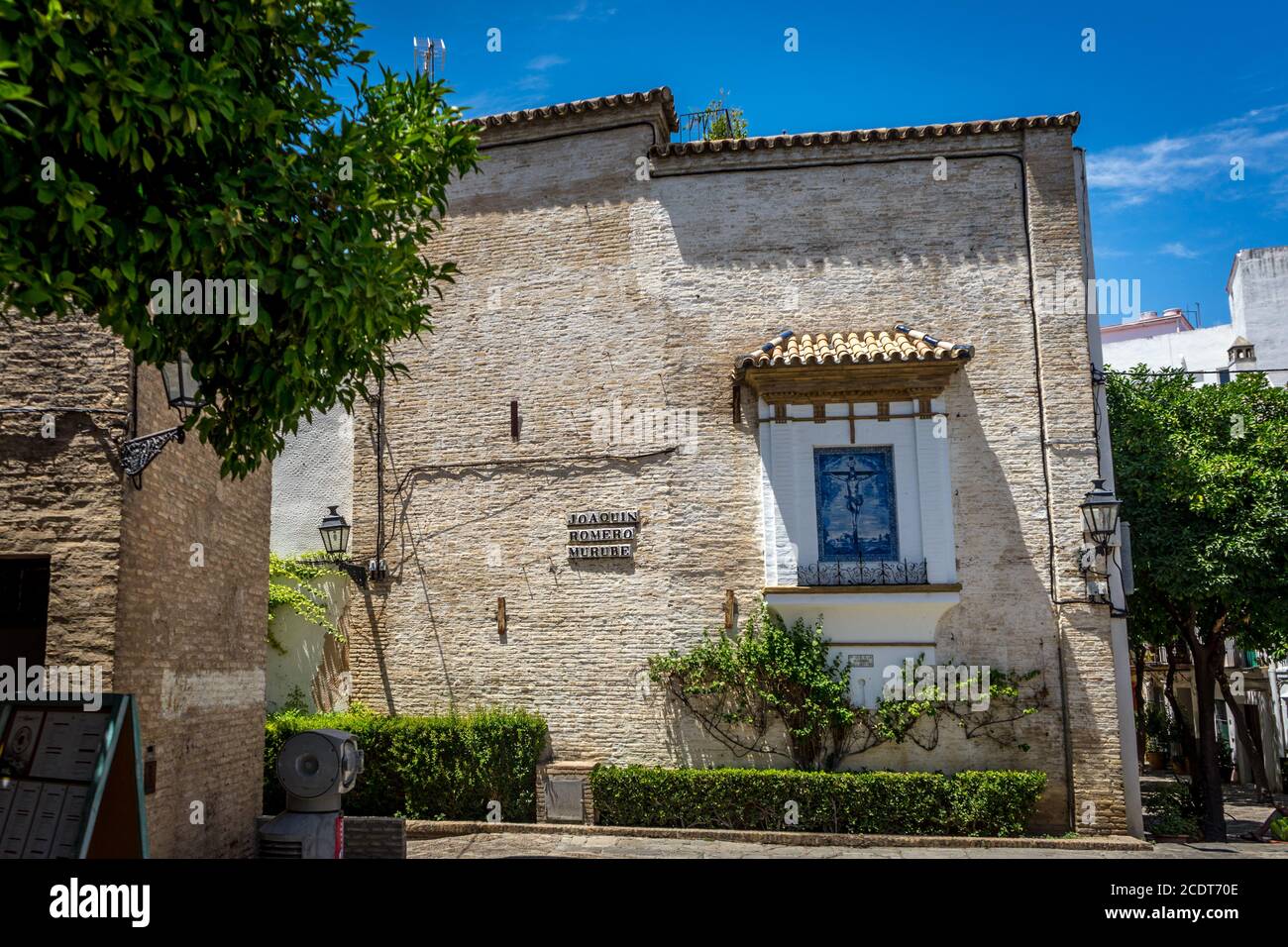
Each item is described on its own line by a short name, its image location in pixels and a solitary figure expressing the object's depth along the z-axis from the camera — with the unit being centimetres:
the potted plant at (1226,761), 2714
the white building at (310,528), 1600
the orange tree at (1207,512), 1622
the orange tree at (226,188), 471
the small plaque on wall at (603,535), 1517
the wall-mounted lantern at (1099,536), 1346
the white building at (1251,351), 2616
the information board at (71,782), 599
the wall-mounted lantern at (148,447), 729
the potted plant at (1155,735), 2506
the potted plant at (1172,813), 1595
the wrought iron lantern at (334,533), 1504
